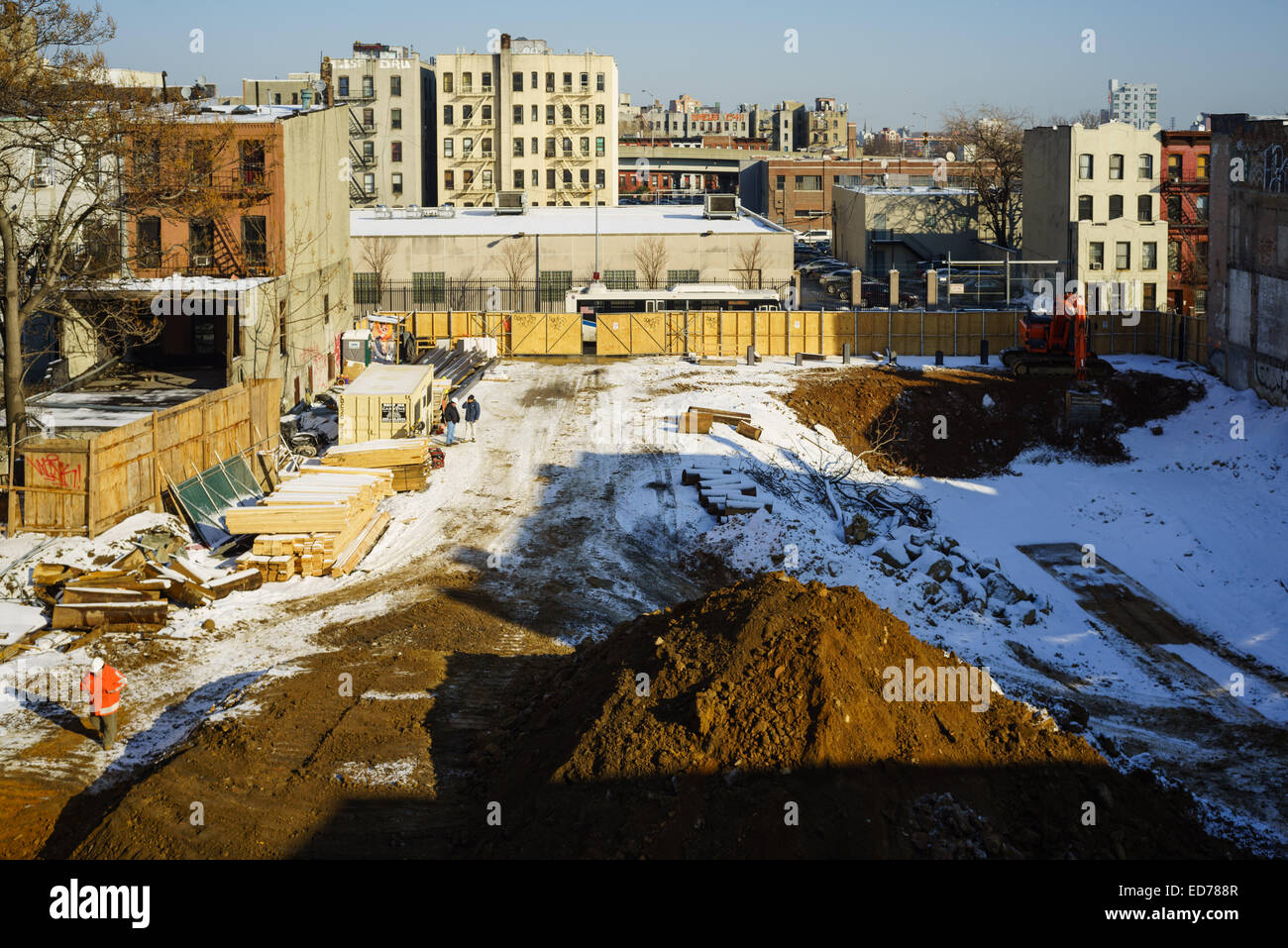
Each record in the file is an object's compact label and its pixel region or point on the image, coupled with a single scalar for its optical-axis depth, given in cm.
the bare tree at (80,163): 2755
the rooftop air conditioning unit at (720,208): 6856
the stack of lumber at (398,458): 3072
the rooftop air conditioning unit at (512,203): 6825
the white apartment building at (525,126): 9556
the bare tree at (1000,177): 7944
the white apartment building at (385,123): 9325
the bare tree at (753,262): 5947
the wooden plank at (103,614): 2159
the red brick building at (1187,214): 6125
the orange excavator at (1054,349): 4384
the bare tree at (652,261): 6003
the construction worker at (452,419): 3553
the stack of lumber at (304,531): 2444
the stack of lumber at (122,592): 2162
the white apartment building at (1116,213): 6112
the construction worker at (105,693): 1692
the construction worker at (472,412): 3559
